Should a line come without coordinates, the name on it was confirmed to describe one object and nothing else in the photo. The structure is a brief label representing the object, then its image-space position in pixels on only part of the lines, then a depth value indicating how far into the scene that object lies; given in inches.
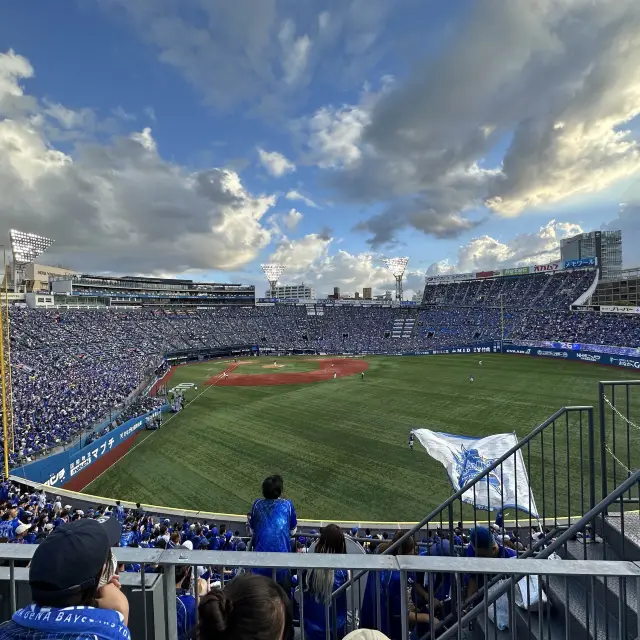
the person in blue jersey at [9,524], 366.8
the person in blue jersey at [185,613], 116.9
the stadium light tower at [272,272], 4042.8
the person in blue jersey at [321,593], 128.1
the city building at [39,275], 3400.6
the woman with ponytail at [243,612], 63.2
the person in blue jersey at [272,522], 173.6
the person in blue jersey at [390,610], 147.3
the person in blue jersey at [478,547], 162.9
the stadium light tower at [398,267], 4018.2
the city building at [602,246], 4911.4
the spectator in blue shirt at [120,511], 492.9
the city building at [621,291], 2923.2
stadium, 142.9
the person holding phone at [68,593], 64.4
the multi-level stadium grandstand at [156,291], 2977.4
